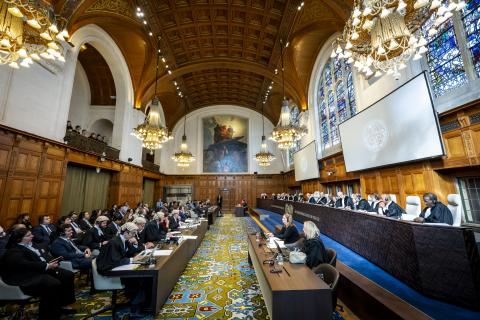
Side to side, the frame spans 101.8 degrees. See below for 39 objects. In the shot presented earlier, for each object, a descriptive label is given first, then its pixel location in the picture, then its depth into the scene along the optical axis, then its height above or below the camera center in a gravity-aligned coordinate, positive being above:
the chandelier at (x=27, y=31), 3.01 +2.79
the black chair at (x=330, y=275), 2.26 -1.05
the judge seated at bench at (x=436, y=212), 3.49 -0.41
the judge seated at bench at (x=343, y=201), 7.54 -0.37
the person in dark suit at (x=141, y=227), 3.92 -0.67
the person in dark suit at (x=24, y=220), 5.24 -0.58
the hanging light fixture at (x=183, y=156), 13.35 +2.74
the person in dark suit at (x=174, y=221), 6.61 -0.90
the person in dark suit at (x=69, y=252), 3.67 -1.05
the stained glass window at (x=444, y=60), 4.58 +3.16
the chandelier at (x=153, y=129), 7.88 +2.67
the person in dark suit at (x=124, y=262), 2.82 -0.95
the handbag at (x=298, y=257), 2.86 -0.95
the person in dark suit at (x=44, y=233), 4.44 -0.86
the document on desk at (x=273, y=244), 3.80 -1.02
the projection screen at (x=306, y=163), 11.39 +1.88
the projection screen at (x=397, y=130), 4.73 +1.78
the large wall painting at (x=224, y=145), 19.59 +4.89
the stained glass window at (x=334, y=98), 8.95 +4.75
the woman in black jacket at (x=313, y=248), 2.96 -0.86
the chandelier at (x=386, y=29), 2.75 +2.57
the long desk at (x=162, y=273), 2.76 -1.24
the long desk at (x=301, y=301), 2.04 -1.14
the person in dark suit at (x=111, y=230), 4.86 -0.83
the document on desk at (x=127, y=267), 2.74 -1.02
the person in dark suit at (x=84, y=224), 6.27 -0.86
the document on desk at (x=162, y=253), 3.43 -1.03
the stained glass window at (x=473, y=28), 4.17 +3.47
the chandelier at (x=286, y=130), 8.61 +2.72
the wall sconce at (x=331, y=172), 9.87 +0.99
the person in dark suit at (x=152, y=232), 5.04 -0.94
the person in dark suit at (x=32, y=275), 2.58 -1.03
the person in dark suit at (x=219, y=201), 17.30 -0.62
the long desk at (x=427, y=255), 2.21 -0.90
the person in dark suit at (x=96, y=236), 4.68 -0.96
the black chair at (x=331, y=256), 2.89 -0.97
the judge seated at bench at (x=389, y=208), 5.06 -0.48
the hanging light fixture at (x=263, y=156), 14.21 +2.67
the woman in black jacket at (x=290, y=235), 4.35 -0.93
